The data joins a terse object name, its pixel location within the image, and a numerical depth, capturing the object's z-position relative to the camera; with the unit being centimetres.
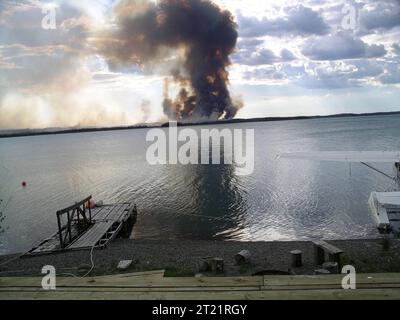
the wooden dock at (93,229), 1755
